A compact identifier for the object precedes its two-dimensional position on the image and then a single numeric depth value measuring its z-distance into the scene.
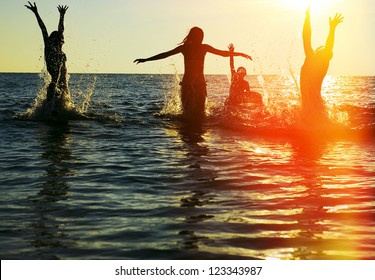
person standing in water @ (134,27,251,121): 14.09
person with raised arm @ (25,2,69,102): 15.16
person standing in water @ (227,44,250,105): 18.36
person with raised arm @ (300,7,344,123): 12.23
